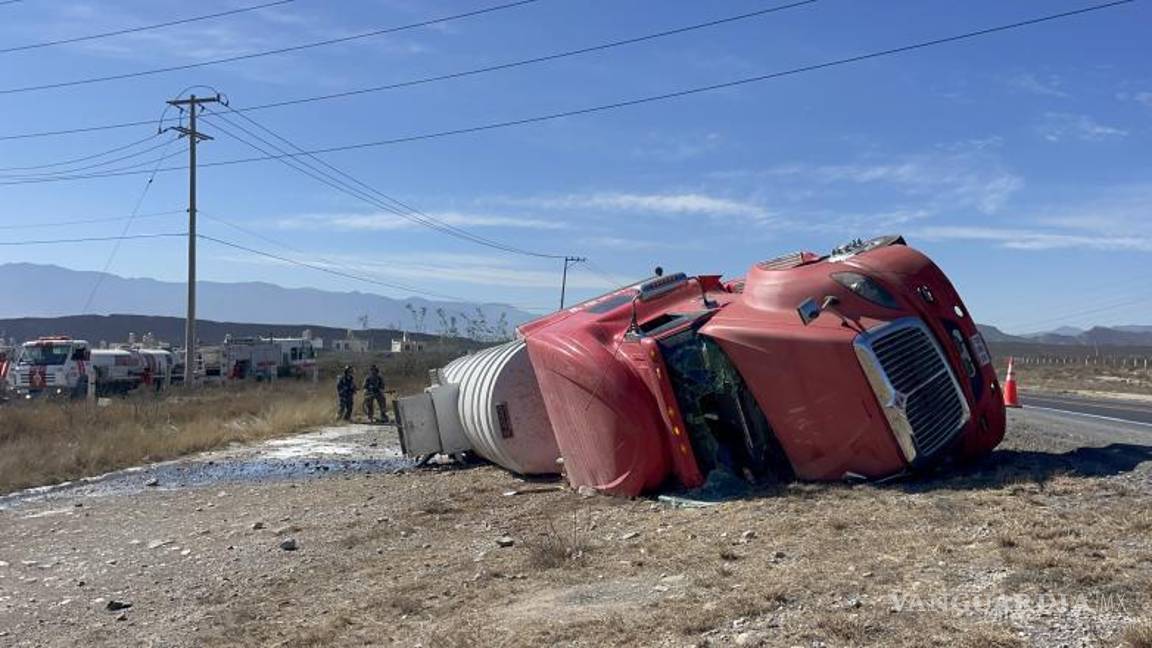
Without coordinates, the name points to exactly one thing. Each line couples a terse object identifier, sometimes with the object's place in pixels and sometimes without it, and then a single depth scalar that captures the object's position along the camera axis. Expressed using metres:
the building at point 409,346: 69.31
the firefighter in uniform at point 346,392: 29.50
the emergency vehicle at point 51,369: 43.22
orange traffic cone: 22.11
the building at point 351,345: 97.38
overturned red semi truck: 9.26
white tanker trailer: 14.23
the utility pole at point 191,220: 38.28
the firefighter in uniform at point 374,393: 28.85
